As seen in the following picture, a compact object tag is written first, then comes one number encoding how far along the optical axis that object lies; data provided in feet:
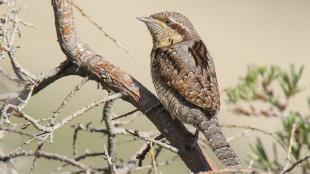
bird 27.07
